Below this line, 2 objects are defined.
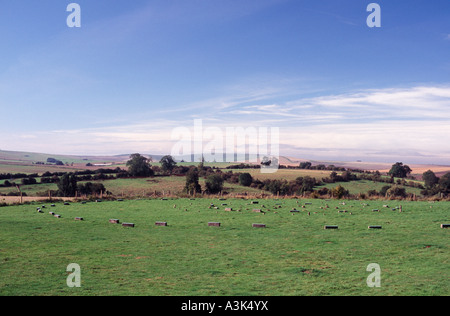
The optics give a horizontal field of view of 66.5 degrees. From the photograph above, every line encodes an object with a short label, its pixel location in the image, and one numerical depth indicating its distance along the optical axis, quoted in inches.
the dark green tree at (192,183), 2711.6
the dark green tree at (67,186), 2783.0
